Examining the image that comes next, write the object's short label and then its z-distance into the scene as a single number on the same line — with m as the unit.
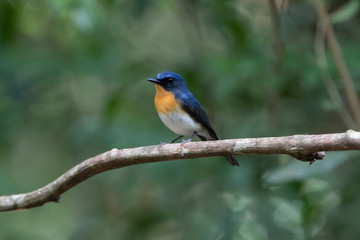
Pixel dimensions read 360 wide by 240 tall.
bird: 9.75
